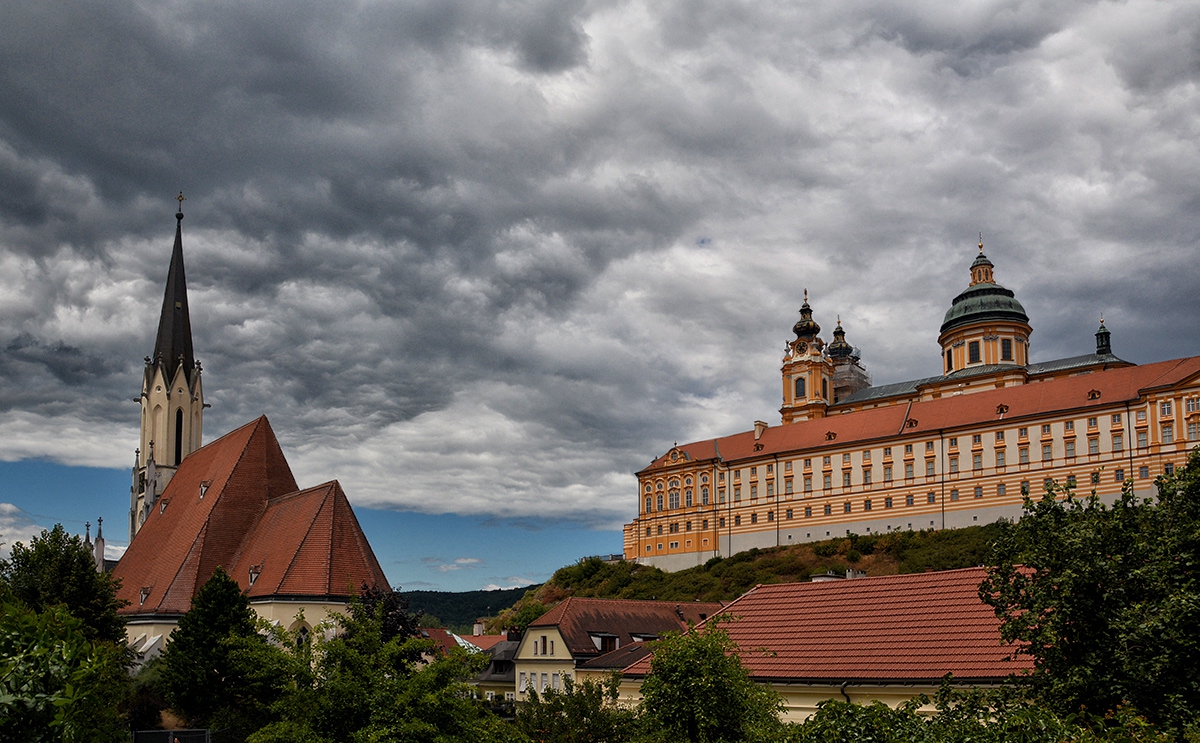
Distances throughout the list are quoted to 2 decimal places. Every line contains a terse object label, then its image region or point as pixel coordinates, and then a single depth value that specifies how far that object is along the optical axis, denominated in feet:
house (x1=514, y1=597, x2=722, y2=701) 173.58
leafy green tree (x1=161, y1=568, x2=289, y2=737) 123.85
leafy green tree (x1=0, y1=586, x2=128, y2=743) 46.88
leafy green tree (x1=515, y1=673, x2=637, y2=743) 96.63
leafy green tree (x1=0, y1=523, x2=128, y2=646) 137.28
